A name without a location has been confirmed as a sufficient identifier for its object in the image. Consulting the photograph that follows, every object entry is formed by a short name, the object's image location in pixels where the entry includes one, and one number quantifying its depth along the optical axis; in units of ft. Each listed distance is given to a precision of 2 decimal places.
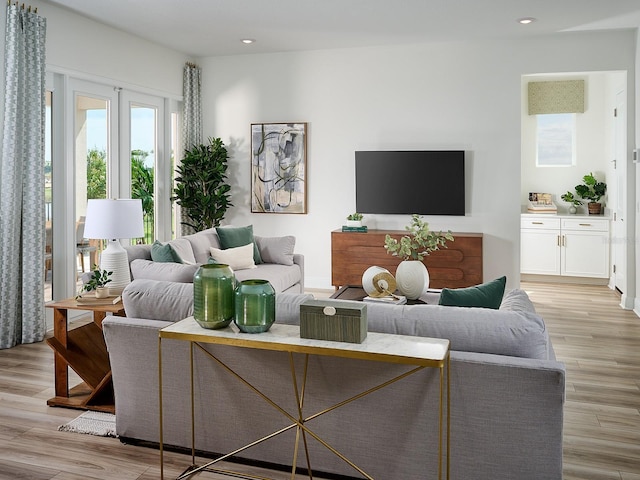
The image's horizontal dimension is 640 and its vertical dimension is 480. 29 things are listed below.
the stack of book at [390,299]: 12.92
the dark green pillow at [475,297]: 8.61
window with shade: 24.76
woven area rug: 9.81
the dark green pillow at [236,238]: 18.26
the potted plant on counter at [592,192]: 24.00
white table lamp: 12.09
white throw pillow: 17.24
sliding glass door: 17.30
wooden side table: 10.85
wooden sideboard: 20.20
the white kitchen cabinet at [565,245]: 23.47
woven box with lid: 7.00
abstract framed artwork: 23.08
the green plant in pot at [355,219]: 21.72
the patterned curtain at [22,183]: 14.84
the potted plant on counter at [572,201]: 24.52
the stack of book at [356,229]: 21.53
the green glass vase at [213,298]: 7.66
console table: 6.64
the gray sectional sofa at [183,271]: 9.09
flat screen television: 21.17
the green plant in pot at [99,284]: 11.72
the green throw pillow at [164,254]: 13.85
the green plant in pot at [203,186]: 22.74
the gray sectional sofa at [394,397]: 7.18
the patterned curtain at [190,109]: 23.43
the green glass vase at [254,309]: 7.42
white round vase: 13.33
